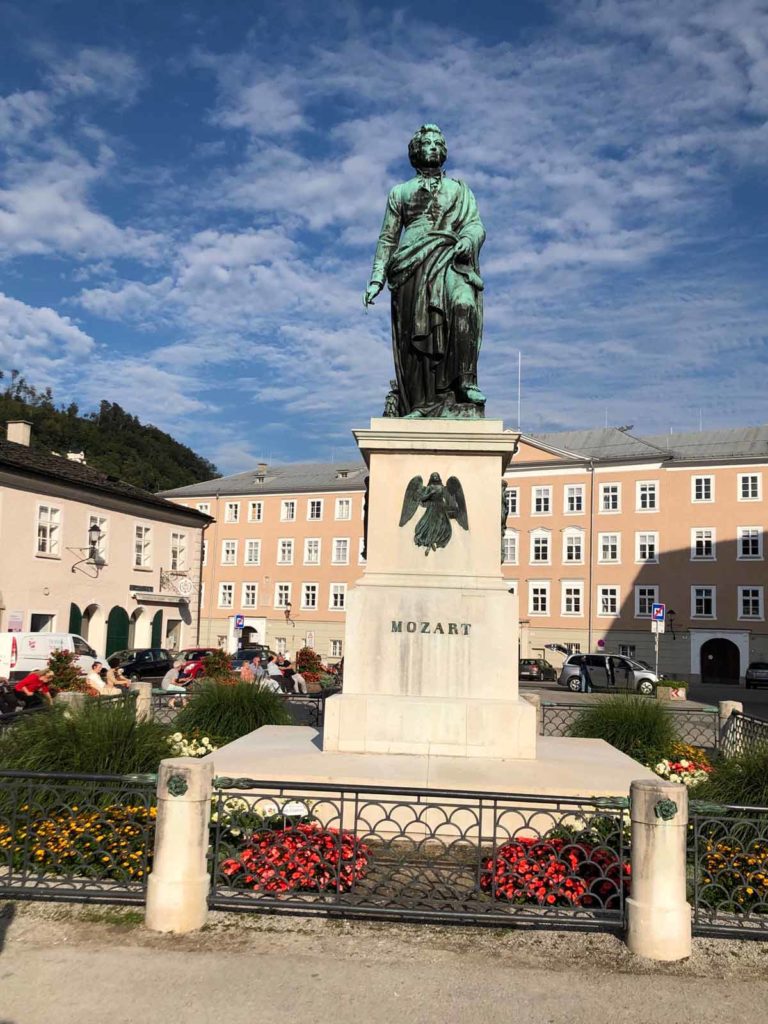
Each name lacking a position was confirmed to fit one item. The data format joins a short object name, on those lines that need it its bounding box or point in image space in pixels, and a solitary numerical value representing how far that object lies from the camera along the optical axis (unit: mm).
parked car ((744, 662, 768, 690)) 42812
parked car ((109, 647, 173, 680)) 34188
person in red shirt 17159
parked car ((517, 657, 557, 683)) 45594
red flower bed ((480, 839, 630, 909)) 5611
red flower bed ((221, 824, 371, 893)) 5797
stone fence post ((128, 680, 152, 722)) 13547
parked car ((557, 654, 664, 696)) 36062
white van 25781
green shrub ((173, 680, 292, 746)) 11602
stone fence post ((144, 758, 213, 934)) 5371
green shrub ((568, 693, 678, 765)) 11031
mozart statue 9688
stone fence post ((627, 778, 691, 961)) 5152
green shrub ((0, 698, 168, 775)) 7375
